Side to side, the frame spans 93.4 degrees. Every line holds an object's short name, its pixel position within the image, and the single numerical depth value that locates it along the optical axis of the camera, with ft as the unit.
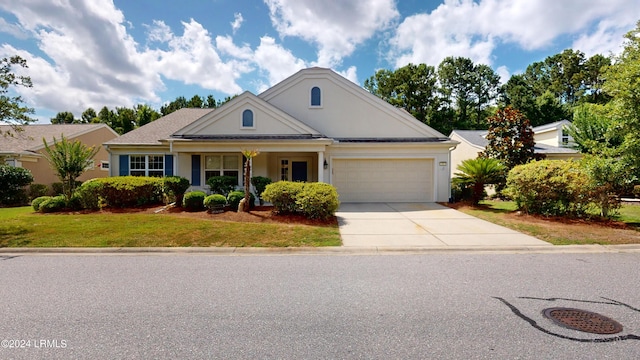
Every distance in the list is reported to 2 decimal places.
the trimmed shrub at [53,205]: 37.81
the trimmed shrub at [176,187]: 39.19
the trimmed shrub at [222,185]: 42.64
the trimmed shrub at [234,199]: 37.35
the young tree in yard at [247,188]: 35.60
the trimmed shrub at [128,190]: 38.86
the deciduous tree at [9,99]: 29.50
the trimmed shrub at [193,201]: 37.76
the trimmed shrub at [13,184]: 49.85
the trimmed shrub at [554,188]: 32.01
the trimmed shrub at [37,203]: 38.65
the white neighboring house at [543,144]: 64.80
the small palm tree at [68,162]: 40.04
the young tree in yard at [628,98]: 28.27
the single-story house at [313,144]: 46.09
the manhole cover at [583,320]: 10.90
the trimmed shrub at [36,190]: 54.54
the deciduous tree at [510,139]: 54.75
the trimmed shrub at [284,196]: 33.14
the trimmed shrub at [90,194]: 38.52
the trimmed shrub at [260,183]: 41.96
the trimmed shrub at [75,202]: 38.99
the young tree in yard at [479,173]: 41.19
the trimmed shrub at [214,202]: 36.06
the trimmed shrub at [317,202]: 31.50
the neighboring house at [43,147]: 57.98
